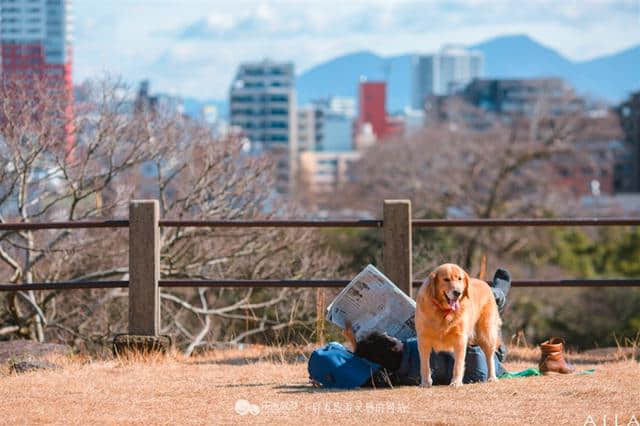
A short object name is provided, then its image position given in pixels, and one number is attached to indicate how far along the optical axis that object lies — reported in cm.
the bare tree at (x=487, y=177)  4097
